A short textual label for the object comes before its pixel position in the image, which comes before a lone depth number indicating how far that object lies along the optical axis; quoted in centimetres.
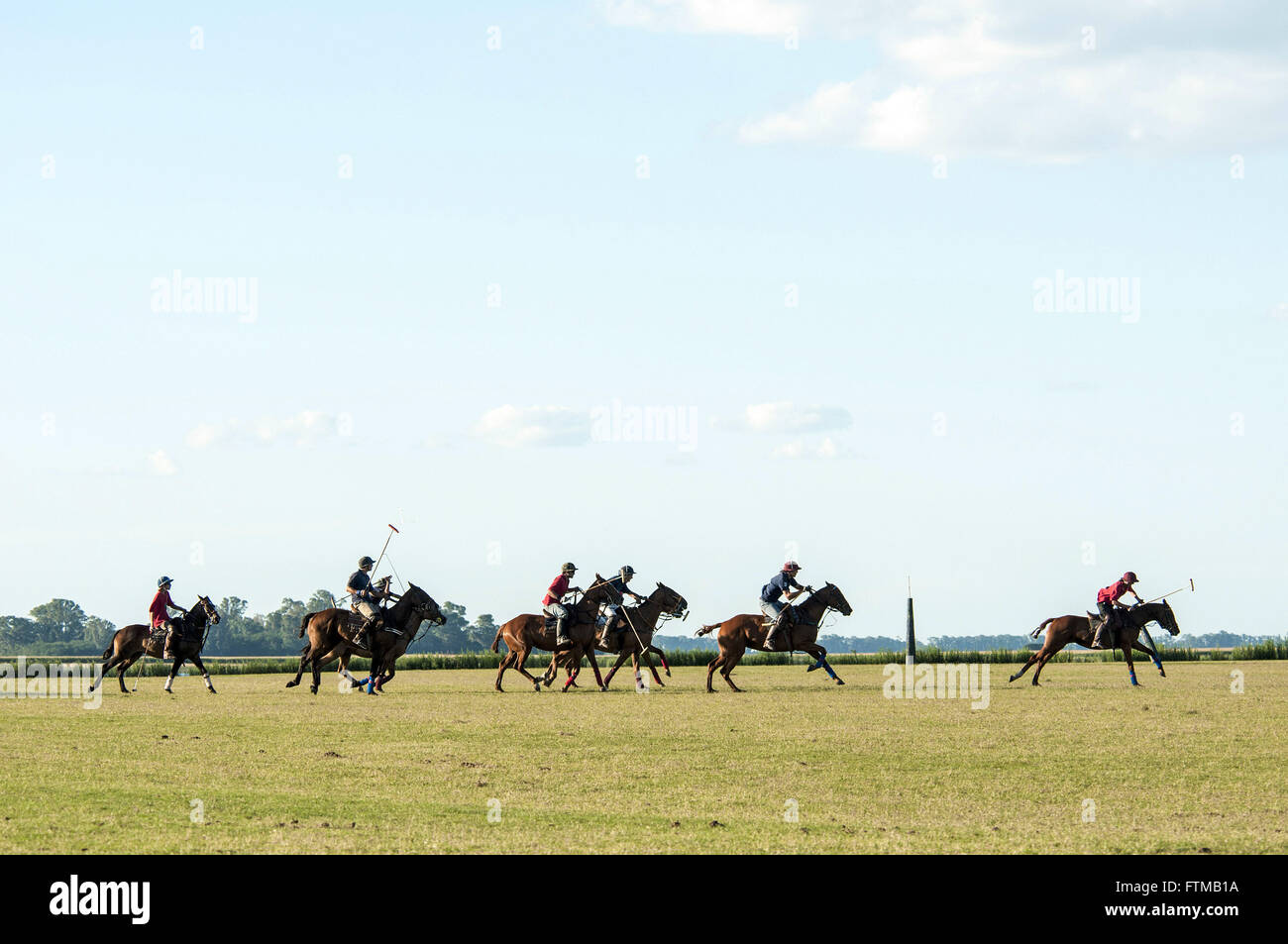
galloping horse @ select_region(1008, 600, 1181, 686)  3344
